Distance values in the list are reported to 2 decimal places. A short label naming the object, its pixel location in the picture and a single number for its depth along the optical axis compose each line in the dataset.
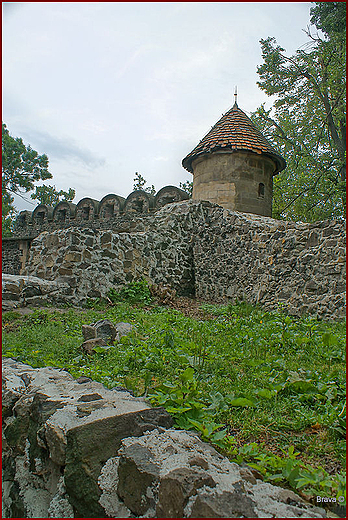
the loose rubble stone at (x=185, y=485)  1.70
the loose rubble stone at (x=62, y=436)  2.29
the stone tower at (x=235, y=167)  13.64
